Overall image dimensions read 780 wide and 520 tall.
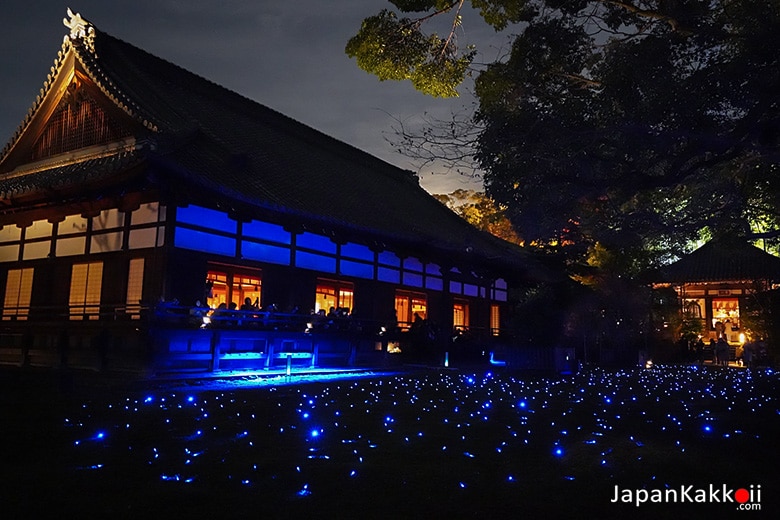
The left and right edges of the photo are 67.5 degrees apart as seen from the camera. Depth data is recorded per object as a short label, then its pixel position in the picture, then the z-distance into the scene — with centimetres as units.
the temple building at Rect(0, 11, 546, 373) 1446
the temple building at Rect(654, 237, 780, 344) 3466
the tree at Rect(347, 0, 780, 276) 916
